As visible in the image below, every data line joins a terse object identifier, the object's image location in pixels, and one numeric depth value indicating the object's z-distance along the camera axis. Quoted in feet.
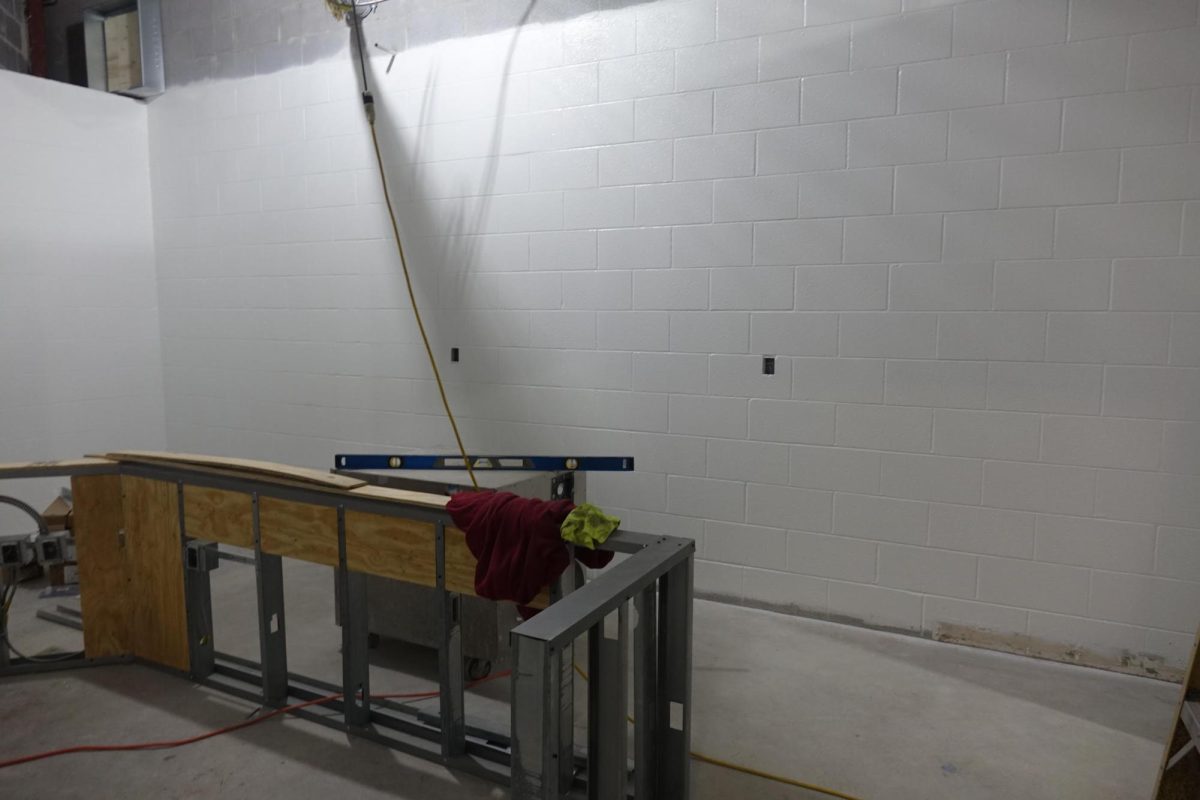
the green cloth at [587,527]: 6.94
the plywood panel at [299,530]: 8.80
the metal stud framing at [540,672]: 5.08
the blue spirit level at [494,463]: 10.62
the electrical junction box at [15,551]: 9.98
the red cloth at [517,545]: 7.09
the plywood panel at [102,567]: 10.41
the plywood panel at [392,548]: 8.17
